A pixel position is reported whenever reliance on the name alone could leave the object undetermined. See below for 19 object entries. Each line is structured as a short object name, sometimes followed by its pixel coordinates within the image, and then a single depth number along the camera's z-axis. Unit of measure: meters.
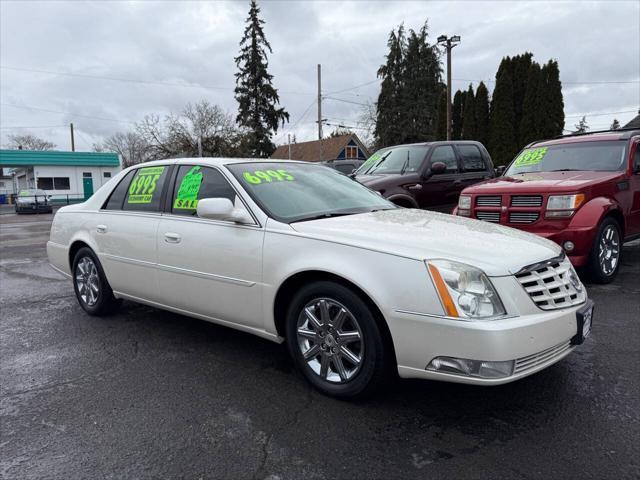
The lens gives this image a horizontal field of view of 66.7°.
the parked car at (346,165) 17.55
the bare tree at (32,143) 69.82
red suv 5.57
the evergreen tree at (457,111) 29.67
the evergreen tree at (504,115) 24.59
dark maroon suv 8.05
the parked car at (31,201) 27.34
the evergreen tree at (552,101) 23.20
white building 37.34
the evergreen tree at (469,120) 27.30
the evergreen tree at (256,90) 43.25
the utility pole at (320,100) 34.03
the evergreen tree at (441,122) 28.55
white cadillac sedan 2.57
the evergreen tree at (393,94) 45.44
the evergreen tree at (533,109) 23.52
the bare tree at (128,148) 59.03
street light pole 21.37
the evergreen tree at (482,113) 26.63
